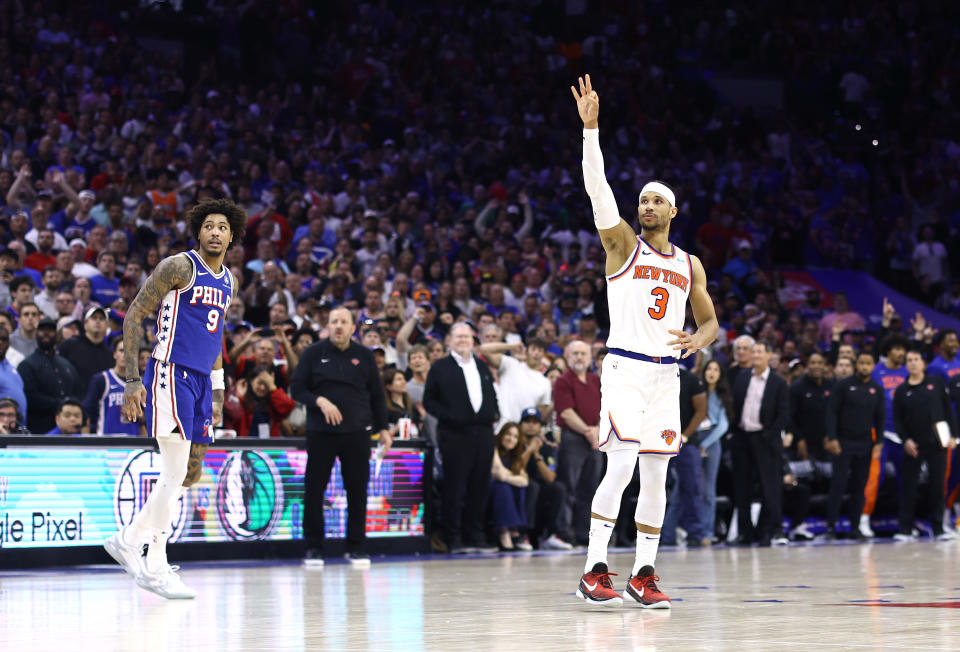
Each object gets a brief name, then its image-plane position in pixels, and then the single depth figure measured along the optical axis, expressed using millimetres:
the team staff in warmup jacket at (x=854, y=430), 17812
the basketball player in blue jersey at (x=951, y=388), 19328
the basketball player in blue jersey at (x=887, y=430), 18406
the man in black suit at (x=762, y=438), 16953
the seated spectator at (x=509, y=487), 15594
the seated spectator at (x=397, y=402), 15305
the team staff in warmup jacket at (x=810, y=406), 18516
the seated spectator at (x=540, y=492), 16000
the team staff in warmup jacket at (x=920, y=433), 18062
